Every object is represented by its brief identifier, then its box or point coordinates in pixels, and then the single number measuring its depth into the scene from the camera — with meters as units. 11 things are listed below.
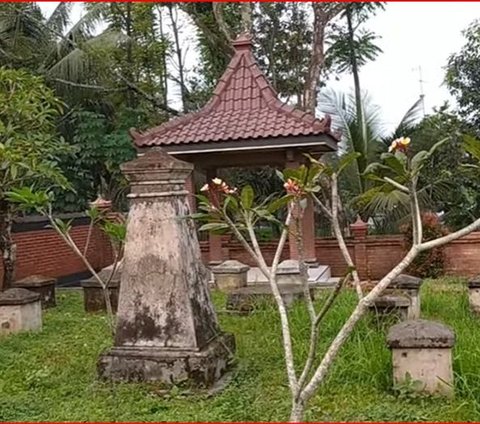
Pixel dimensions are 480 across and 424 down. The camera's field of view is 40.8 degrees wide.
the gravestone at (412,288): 6.43
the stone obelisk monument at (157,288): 4.71
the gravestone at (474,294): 6.81
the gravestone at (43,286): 9.10
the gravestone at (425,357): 4.18
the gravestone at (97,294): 8.57
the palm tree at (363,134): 13.79
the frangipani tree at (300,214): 3.15
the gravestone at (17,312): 7.02
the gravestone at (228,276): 9.95
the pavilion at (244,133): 10.02
